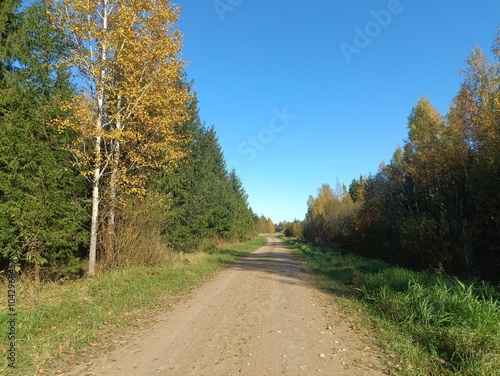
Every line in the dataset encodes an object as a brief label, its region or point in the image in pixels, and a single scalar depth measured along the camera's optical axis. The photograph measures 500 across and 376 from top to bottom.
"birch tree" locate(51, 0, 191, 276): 11.48
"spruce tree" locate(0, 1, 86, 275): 9.30
